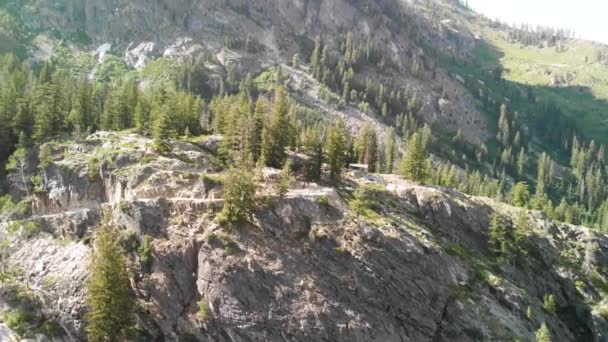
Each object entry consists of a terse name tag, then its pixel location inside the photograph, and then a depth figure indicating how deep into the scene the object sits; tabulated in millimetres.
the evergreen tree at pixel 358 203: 80875
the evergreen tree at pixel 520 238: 98562
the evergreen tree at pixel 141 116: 103250
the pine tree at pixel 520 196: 138462
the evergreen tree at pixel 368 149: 129125
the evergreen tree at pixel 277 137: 95562
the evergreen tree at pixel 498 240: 95875
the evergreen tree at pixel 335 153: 97312
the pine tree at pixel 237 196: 72375
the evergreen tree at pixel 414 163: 114438
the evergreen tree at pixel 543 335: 73312
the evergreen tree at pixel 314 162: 95062
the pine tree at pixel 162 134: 89500
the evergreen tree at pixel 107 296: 61188
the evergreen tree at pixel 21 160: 85500
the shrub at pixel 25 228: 74188
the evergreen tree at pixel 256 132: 94562
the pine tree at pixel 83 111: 103625
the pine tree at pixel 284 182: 77250
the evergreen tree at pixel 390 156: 140375
